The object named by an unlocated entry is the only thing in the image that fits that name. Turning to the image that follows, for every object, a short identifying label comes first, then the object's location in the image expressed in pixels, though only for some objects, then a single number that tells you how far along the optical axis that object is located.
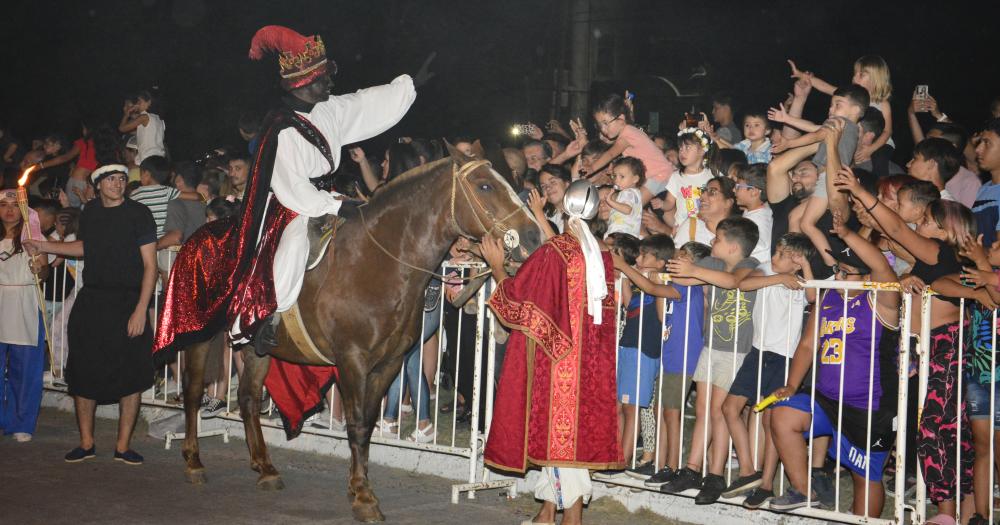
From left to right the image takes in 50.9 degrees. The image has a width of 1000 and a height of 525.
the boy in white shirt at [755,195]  7.48
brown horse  6.57
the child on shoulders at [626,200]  8.12
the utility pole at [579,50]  16.59
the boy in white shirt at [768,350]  6.37
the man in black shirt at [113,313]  8.17
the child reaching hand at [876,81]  7.89
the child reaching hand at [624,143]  8.84
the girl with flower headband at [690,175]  8.38
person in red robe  5.98
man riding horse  6.84
